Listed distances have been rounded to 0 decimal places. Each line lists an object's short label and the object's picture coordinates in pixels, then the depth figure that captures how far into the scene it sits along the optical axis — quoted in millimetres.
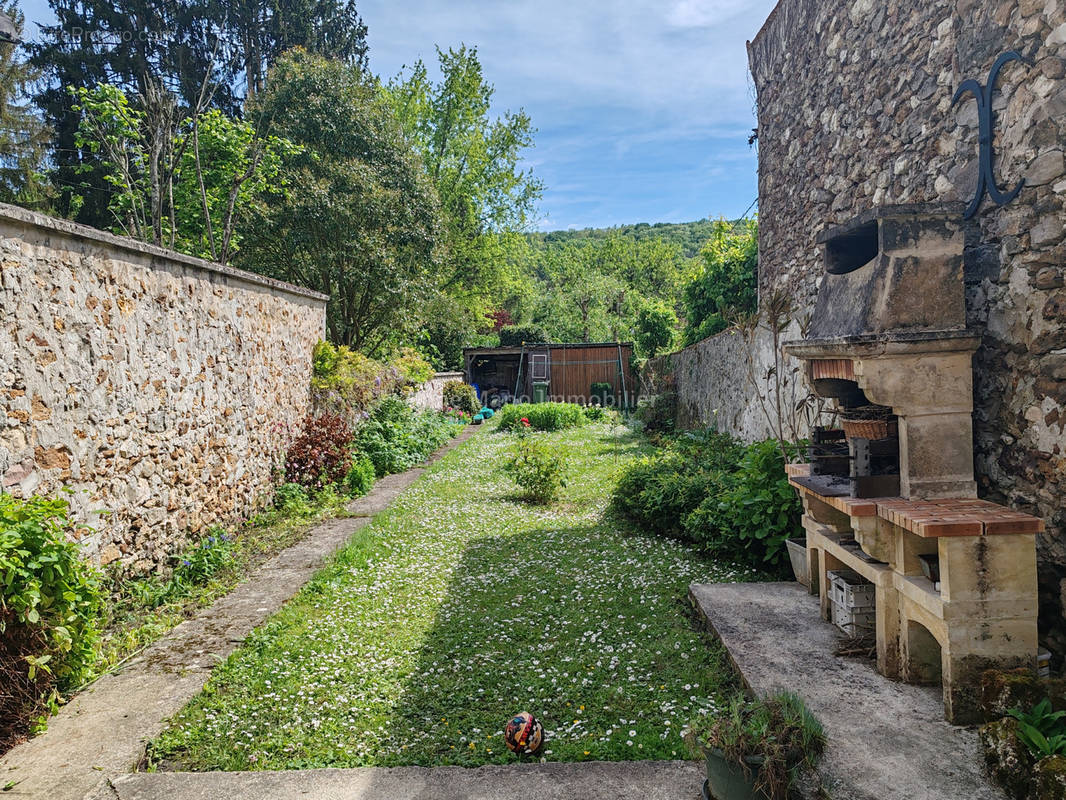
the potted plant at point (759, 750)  2080
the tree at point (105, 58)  16672
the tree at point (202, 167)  9906
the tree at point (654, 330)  21169
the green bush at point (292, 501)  7082
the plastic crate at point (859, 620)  3297
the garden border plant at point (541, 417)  15359
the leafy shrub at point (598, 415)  17578
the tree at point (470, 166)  23203
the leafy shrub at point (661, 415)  13853
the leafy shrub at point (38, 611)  2682
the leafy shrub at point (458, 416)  17094
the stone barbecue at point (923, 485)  2492
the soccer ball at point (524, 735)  2713
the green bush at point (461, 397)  18688
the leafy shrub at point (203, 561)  4891
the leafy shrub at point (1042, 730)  2070
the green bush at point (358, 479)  8336
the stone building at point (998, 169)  2721
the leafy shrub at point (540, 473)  7977
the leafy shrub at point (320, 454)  7668
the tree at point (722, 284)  12703
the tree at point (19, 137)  14617
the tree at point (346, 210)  12219
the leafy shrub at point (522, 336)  26922
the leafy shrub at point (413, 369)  12463
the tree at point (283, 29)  19203
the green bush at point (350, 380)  8820
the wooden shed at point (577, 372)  21297
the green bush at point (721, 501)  4816
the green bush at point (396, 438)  9984
